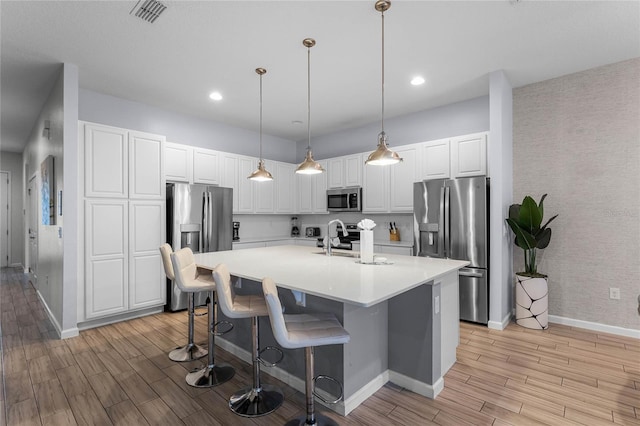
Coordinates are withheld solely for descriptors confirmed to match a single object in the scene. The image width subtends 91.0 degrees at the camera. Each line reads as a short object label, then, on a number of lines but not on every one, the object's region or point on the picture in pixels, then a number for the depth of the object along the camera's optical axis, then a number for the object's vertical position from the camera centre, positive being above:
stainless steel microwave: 5.25 +0.27
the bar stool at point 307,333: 1.63 -0.66
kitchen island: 2.05 -0.79
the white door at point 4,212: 7.48 +0.11
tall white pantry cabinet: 3.62 -0.04
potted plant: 3.49 -0.47
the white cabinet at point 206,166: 4.89 +0.79
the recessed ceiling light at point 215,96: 4.16 +1.62
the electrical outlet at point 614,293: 3.38 -0.85
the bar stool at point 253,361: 1.96 -0.99
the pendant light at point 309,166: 2.96 +0.47
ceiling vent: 2.38 +1.61
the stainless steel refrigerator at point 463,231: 3.69 -0.20
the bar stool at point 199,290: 2.40 -0.67
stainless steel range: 5.18 -0.40
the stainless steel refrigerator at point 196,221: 4.28 -0.08
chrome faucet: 3.16 -0.31
